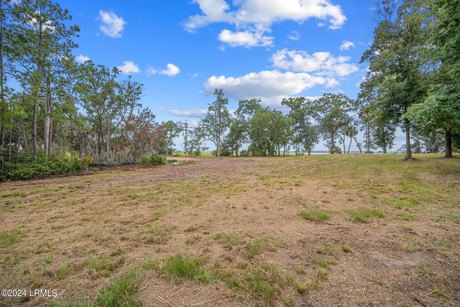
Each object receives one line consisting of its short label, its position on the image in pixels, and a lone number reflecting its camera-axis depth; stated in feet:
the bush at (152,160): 57.11
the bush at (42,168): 31.44
